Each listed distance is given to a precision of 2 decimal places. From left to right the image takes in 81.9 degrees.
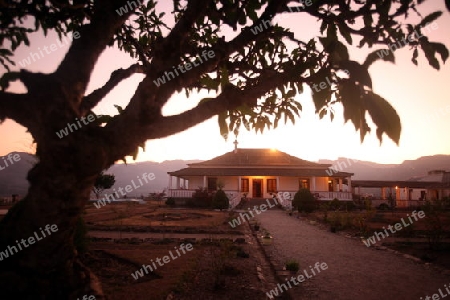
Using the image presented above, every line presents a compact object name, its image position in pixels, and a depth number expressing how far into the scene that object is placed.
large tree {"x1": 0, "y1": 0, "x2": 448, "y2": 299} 2.01
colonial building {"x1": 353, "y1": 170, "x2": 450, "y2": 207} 31.48
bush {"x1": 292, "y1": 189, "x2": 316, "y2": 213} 21.00
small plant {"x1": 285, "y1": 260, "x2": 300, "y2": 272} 5.98
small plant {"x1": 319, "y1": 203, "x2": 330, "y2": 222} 15.74
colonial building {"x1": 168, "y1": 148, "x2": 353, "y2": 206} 31.42
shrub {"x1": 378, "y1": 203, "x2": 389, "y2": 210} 27.08
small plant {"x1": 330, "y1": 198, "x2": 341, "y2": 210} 22.51
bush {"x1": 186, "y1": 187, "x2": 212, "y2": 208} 25.84
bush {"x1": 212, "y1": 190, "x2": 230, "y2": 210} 22.58
